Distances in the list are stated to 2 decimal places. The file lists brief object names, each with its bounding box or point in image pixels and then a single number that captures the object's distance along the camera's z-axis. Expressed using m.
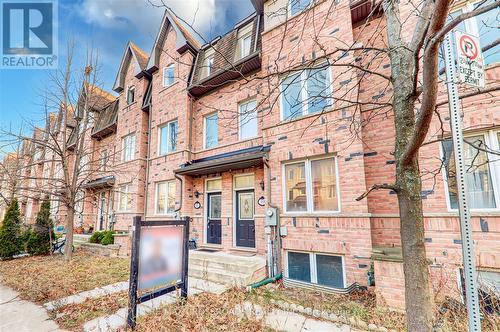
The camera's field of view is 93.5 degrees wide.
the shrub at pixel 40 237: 10.98
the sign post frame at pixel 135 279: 3.82
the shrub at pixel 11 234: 10.52
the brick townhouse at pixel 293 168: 5.00
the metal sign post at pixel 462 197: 1.64
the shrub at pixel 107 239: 11.32
